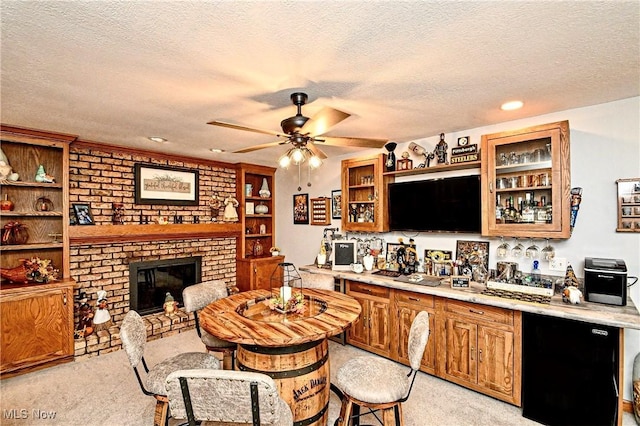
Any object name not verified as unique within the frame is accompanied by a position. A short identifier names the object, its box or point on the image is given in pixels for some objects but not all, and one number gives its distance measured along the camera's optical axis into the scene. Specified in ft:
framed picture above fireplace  13.87
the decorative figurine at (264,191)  18.24
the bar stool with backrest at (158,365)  6.15
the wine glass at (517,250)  9.52
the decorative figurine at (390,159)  12.15
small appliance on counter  7.23
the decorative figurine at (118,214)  13.02
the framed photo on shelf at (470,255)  10.28
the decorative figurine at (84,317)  11.71
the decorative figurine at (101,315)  11.87
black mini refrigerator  6.72
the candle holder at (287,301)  7.55
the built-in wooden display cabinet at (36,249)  9.82
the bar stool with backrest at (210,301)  8.45
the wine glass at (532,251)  9.21
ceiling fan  6.32
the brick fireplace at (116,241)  12.04
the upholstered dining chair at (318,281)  10.72
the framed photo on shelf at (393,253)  12.13
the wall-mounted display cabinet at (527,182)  8.17
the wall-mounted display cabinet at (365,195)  12.23
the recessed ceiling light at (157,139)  11.47
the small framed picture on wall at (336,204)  14.61
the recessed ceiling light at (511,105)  8.09
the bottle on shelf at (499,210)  9.33
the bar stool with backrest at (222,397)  4.14
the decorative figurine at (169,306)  14.06
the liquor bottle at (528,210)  8.87
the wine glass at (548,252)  8.93
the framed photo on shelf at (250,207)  17.77
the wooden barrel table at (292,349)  6.00
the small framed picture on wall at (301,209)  16.65
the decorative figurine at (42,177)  11.11
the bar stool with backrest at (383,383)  5.95
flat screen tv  10.11
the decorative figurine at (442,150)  10.90
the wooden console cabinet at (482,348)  8.04
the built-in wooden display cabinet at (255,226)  16.87
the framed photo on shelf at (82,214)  11.95
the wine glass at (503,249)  9.77
